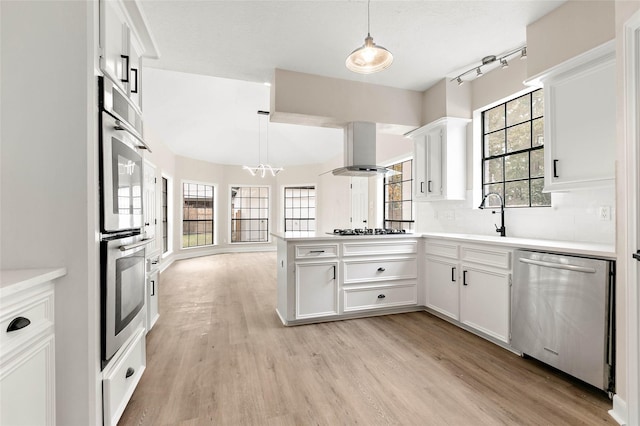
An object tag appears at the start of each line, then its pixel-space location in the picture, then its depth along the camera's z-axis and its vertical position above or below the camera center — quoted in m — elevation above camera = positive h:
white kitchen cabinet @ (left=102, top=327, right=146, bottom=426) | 1.45 -0.93
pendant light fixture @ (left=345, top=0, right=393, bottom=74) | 2.04 +1.13
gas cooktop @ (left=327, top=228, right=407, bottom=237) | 3.53 -0.24
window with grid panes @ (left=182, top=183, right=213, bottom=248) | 8.01 -0.05
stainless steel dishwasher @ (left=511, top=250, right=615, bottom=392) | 1.87 -0.71
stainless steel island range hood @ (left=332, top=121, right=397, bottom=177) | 3.71 +0.79
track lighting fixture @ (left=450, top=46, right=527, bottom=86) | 2.83 +1.55
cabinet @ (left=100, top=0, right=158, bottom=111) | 1.48 +1.00
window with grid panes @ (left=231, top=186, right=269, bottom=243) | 9.21 -0.03
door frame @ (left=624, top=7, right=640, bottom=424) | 1.57 +0.07
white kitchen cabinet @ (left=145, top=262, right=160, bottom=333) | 2.80 -0.81
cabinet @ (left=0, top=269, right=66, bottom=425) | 1.01 -0.52
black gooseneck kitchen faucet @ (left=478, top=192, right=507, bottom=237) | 3.15 -0.08
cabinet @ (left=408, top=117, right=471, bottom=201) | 3.66 +0.67
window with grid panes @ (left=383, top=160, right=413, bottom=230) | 5.10 +0.26
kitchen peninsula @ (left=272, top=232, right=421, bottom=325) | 3.14 -0.71
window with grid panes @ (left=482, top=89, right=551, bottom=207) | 3.02 +0.67
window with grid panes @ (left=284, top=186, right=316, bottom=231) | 9.53 +0.18
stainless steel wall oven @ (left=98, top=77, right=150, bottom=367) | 1.44 -0.03
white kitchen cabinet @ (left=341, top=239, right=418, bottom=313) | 3.33 -0.72
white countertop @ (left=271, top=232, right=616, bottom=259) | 1.95 -0.26
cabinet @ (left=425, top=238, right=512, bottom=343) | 2.59 -0.72
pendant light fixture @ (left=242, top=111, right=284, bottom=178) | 6.64 +1.82
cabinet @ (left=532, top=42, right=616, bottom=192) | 2.10 +0.69
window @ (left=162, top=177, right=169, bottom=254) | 6.79 -0.04
